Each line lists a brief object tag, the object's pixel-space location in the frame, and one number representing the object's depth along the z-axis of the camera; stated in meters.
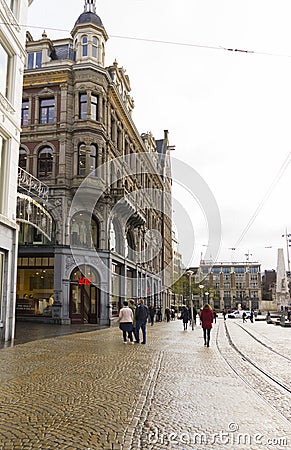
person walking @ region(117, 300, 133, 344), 17.08
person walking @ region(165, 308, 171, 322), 44.09
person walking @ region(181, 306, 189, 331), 30.44
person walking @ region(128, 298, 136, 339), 17.96
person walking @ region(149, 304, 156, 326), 35.53
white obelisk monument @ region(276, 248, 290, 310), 52.22
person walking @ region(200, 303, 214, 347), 17.23
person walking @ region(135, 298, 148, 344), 17.25
